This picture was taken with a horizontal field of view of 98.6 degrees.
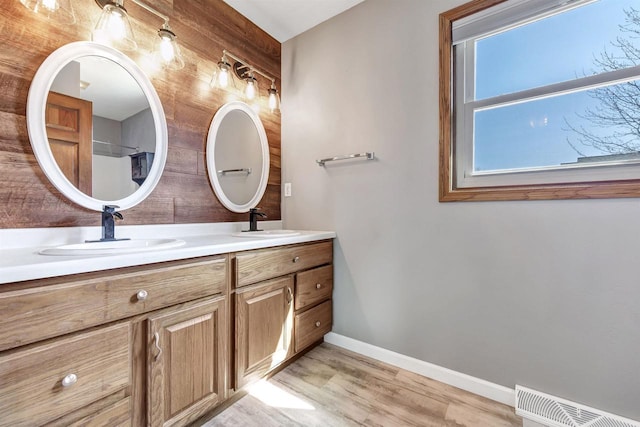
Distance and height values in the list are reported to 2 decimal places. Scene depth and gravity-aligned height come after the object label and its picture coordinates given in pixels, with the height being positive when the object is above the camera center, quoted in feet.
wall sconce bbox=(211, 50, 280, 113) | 5.75 +3.05
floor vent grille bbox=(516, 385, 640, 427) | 3.71 -2.82
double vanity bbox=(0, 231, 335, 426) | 2.43 -1.34
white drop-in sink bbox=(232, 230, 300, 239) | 5.39 -0.41
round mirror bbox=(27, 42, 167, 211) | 3.76 +1.35
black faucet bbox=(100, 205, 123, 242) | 4.02 -0.11
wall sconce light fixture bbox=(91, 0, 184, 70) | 4.01 +2.83
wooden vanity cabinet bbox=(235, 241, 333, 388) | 4.38 -1.67
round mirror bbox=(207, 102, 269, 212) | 5.93 +1.33
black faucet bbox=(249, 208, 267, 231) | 6.18 -0.07
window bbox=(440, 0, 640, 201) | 3.93 +1.86
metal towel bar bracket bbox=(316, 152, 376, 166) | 5.83 +1.26
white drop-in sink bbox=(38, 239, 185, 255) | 3.02 -0.43
